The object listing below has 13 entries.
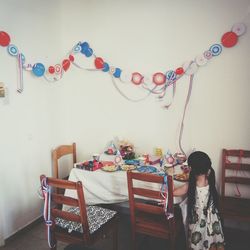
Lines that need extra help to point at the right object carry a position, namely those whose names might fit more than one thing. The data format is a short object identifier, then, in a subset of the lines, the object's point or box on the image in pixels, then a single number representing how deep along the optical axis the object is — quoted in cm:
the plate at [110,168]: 234
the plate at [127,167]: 237
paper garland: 242
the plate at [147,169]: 230
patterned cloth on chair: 189
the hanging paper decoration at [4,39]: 237
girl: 185
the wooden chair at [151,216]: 182
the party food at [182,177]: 210
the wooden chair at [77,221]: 175
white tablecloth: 223
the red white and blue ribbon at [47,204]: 181
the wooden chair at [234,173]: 239
